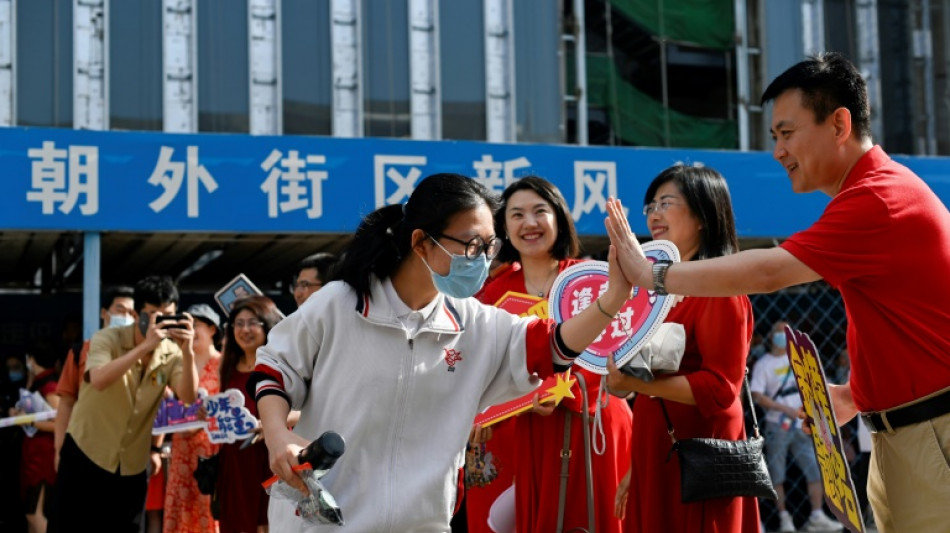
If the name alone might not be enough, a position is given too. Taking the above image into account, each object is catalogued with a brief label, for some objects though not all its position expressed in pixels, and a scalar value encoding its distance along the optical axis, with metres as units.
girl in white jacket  3.15
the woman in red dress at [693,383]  4.12
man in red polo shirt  3.12
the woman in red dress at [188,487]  7.20
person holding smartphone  6.58
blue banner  7.79
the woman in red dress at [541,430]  4.62
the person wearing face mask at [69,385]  6.88
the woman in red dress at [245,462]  6.73
